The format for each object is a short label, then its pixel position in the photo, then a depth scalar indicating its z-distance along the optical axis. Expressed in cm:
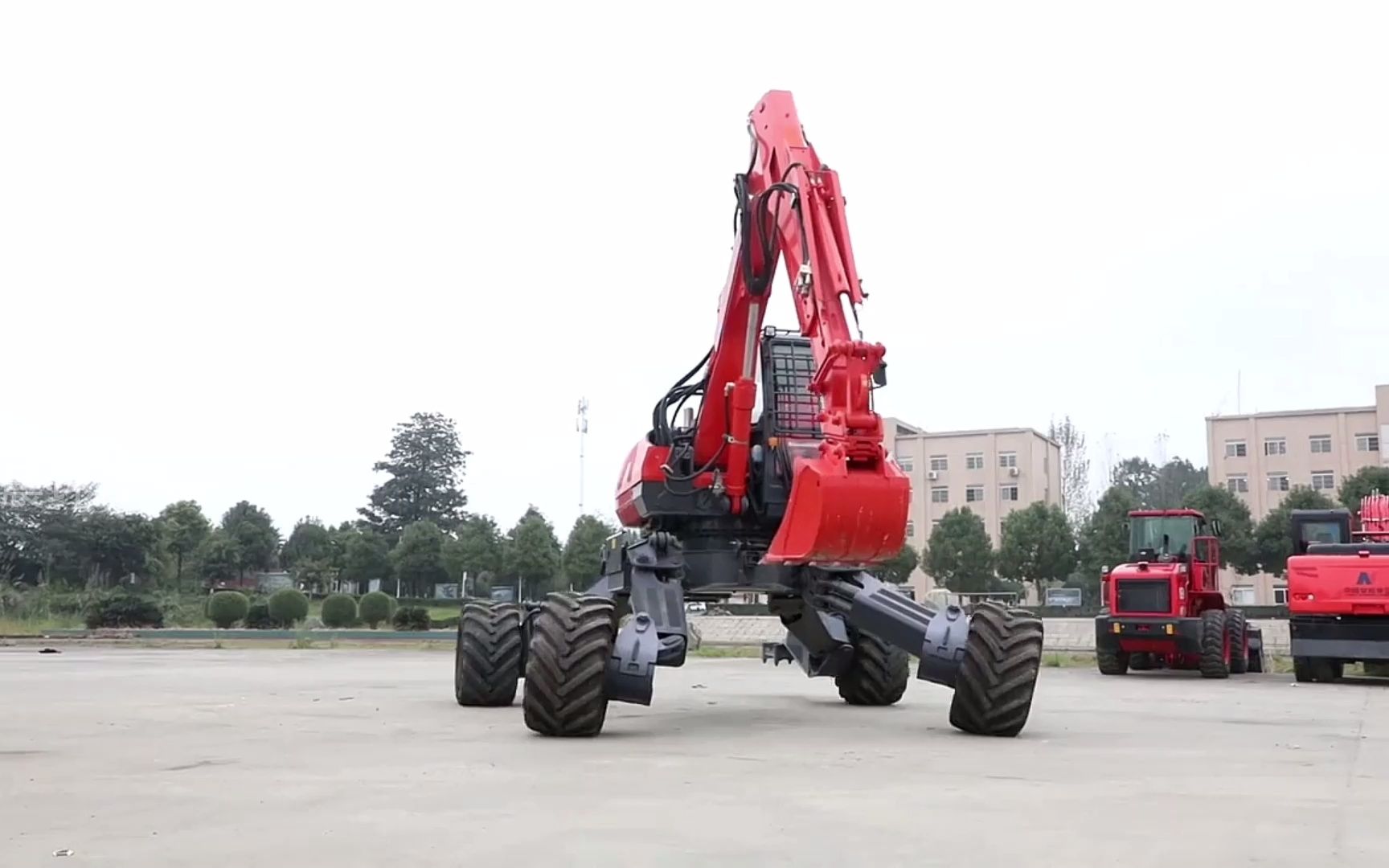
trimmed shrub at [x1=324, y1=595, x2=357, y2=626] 3844
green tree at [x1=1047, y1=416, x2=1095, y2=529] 8681
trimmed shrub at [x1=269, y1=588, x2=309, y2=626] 3788
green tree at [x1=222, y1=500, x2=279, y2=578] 7506
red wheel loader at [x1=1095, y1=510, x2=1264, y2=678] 1802
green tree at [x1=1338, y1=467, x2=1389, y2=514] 4559
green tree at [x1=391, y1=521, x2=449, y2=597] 6394
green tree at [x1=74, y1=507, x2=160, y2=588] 6019
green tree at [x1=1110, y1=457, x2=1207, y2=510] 9812
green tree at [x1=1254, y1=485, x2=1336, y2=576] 4681
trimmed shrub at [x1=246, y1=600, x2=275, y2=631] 3805
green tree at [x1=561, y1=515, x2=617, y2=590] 5194
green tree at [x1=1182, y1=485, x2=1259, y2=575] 4775
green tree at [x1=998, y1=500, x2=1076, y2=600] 5328
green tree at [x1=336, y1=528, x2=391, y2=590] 6625
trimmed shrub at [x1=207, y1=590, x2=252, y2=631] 3722
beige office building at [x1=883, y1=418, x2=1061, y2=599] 7238
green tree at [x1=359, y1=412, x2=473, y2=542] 9825
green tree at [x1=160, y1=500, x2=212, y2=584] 6612
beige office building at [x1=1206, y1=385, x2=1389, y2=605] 6309
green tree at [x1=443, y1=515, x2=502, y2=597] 5778
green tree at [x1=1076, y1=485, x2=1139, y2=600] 4900
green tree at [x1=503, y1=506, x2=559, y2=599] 5497
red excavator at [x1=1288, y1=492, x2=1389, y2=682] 1694
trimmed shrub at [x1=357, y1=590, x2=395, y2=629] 3906
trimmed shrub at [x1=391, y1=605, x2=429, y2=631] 3697
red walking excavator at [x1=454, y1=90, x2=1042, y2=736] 845
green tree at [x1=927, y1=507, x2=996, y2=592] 5509
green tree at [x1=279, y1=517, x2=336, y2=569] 7186
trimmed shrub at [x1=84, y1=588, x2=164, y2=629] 3724
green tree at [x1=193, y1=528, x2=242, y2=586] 6706
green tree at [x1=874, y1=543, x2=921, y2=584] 5441
